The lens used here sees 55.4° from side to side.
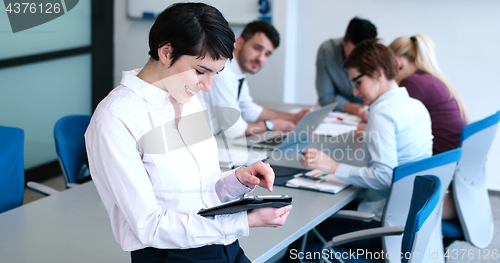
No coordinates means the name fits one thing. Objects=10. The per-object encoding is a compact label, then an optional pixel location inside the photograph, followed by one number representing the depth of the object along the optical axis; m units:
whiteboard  4.66
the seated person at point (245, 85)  2.82
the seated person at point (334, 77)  3.74
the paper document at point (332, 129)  3.05
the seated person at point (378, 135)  2.12
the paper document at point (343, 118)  3.36
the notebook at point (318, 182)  2.11
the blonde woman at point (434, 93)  2.86
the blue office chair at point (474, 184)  2.40
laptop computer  2.67
